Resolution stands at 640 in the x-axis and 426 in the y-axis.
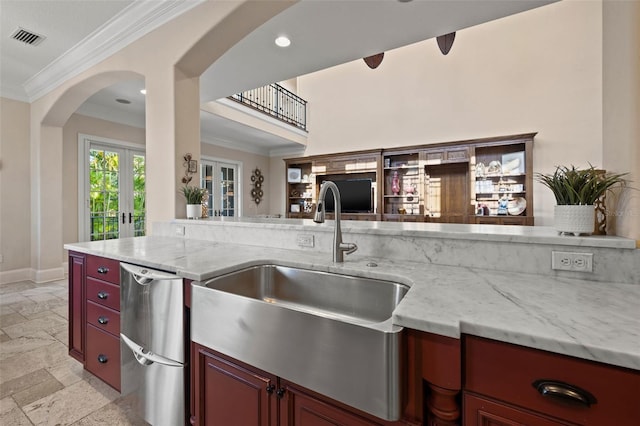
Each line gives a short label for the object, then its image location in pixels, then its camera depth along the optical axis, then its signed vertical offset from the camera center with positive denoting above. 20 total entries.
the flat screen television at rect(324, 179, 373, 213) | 6.34 +0.36
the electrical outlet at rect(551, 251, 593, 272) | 1.12 -0.20
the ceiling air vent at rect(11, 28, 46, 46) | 2.90 +1.82
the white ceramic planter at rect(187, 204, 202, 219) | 2.52 +0.00
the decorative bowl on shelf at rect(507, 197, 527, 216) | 4.92 +0.08
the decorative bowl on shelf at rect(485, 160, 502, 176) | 5.12 +0.77
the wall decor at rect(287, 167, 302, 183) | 7.44 +0.94
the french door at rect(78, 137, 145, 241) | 4.76 +0.37
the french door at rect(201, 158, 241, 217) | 6.61 +0.63
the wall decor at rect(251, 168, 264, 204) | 7.62 +0.71
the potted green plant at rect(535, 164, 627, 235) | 1.14 +0.07
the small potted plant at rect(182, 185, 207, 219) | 2.52 +0.10
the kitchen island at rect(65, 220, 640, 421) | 0.69 -0.27
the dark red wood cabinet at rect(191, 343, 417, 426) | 0.93 -0.68
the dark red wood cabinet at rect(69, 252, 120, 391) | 1.72 -0.67
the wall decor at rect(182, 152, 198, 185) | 2.62 +0.41
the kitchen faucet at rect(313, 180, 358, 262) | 1.42 -0.10
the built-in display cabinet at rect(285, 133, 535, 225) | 4.97 +0.63
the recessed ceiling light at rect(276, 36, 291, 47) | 2.80 +1.69
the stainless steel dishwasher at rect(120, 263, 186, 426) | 1.33 -0.66
